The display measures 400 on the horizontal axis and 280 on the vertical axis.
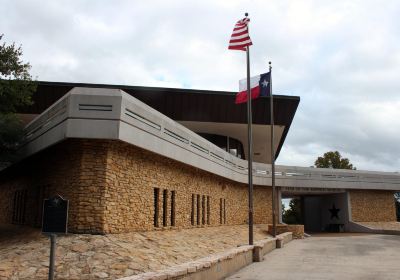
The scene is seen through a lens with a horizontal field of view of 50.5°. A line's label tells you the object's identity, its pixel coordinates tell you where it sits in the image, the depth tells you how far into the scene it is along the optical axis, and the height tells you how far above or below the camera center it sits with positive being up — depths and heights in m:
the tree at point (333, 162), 72.19 +8.56
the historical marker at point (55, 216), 8.23 -0.12
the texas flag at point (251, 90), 22.19 +6.41
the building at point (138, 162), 15.11 +2.30
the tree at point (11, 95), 19.14 +5.21
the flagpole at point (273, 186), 27.12 +1.69
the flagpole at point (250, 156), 18.15 +2.44
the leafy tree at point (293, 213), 68.12 -0.28
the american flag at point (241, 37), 19.77 +8.04
